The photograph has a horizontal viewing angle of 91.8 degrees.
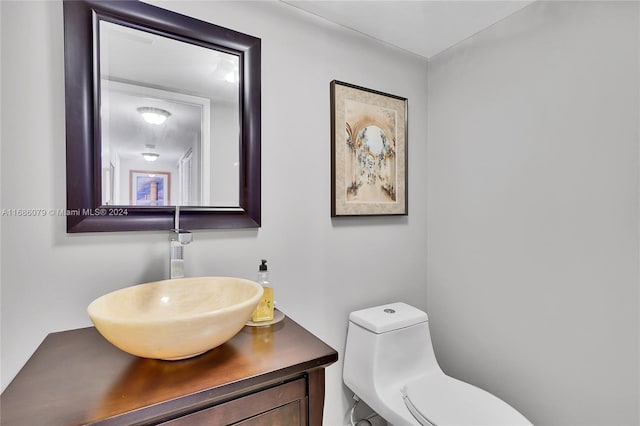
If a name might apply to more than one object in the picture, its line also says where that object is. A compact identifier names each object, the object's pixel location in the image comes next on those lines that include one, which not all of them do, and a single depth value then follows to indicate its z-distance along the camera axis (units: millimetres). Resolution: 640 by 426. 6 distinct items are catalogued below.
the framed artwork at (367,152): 1513
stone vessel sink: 662
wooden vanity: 600
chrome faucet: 1045
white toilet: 1171
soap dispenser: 1068
